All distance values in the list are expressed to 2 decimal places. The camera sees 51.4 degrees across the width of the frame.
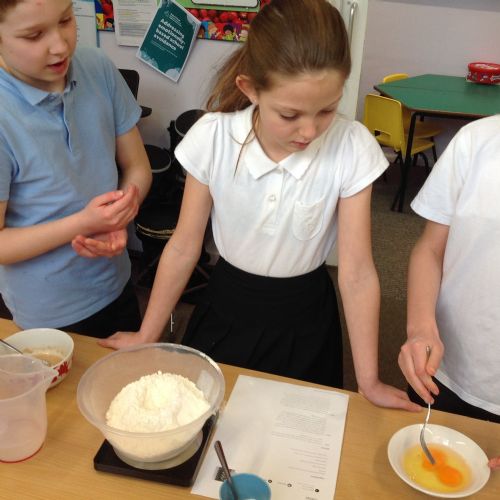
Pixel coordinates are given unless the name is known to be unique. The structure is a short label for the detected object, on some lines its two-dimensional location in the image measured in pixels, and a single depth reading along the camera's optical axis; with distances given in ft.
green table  11.65
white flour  2.57
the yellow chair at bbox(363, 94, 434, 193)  11.68
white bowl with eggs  2.56
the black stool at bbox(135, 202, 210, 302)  8.25
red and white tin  13.38
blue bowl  2.46
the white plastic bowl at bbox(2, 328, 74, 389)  3.41
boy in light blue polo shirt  3.32
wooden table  2.59
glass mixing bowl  2.53
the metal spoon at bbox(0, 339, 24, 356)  3.32
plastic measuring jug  2.73
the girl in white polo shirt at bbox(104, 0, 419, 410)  3.01
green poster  8.30
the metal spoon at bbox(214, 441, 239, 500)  2.48
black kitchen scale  2.61
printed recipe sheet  2.65
